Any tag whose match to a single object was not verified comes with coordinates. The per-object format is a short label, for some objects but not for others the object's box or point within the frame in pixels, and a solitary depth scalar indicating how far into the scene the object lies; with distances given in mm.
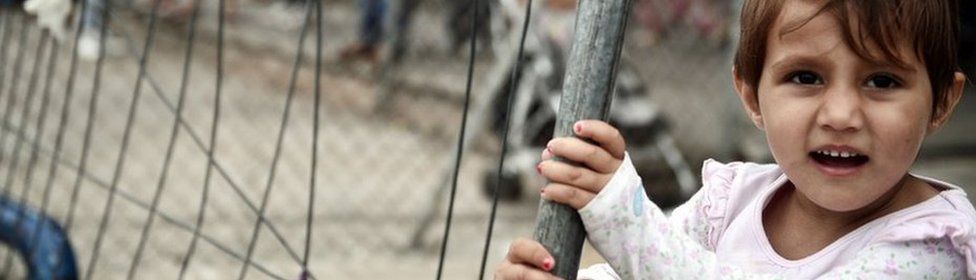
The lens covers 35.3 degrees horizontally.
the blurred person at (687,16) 6402
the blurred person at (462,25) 6247
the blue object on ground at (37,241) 3346
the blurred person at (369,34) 7367
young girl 1453
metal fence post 1467
